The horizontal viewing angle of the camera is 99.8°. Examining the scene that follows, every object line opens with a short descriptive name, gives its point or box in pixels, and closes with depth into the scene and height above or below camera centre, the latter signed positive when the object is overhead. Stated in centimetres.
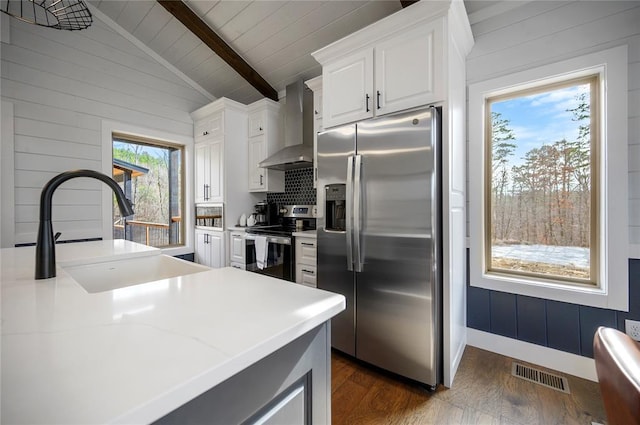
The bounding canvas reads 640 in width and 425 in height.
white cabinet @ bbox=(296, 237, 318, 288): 264 -50
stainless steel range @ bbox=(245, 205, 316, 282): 282 -39
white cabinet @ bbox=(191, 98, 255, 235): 354 +74
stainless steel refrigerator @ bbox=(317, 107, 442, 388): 175 -22
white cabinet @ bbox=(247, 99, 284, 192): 357 +94
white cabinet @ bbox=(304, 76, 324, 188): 294 +120
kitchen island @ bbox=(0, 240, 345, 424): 36 -24
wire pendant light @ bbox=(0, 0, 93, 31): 269 +208
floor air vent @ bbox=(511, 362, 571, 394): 178 -117
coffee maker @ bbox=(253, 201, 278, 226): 370 -3
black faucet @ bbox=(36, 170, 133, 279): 90 -3
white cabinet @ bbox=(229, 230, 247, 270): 327 -48
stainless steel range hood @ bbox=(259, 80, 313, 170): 325 +106
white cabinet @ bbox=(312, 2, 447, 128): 179 +104
